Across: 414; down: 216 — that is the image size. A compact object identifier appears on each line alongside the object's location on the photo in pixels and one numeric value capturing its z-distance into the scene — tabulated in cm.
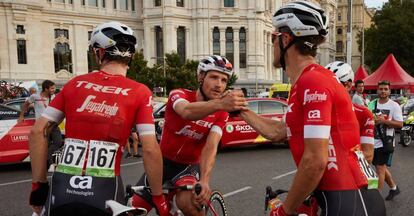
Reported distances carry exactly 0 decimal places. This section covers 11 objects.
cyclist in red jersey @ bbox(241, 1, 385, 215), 209
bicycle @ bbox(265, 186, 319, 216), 235
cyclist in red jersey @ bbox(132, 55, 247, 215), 355
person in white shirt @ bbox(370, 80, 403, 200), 664
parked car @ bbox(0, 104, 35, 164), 957
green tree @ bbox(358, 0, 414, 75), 4884
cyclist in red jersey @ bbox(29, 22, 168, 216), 254
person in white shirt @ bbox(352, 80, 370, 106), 800
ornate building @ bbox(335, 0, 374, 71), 12025
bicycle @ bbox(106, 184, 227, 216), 242
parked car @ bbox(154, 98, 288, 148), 1300
